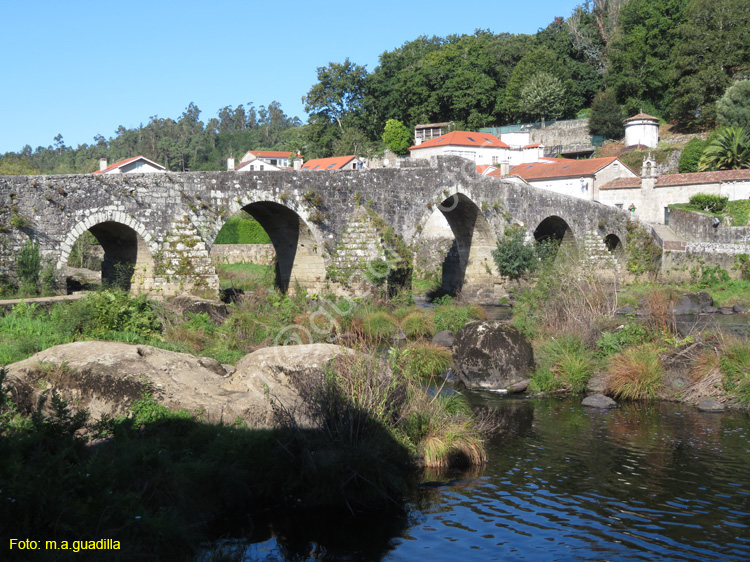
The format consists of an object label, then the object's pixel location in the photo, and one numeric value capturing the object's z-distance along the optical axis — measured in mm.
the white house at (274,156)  84594
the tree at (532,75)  62656
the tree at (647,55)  56625
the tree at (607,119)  57500
